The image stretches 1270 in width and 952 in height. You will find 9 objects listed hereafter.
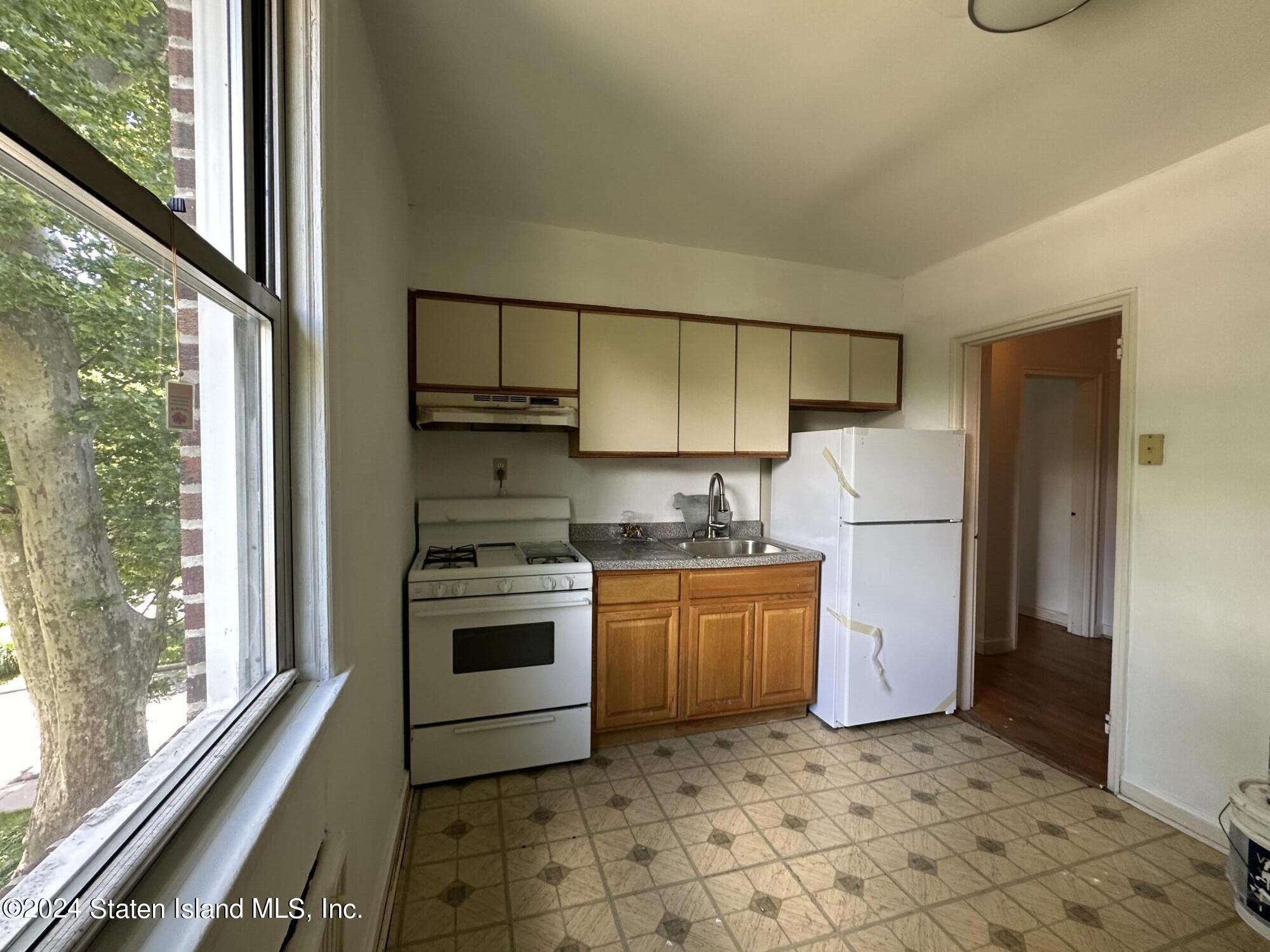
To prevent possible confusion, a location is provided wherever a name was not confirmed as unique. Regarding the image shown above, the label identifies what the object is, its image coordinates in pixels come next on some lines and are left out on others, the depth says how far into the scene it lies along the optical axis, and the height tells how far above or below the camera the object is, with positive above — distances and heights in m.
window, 0.46 +0.04
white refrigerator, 2.55 -0.54
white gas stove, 2.10 -0.87
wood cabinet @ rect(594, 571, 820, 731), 2.40 -0.90
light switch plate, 1.99 +0.07
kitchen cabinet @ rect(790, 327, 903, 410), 2.98 +0.58
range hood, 2.24 +0.23
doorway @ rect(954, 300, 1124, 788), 2.96 -0.42
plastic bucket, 1.45 -1.14
